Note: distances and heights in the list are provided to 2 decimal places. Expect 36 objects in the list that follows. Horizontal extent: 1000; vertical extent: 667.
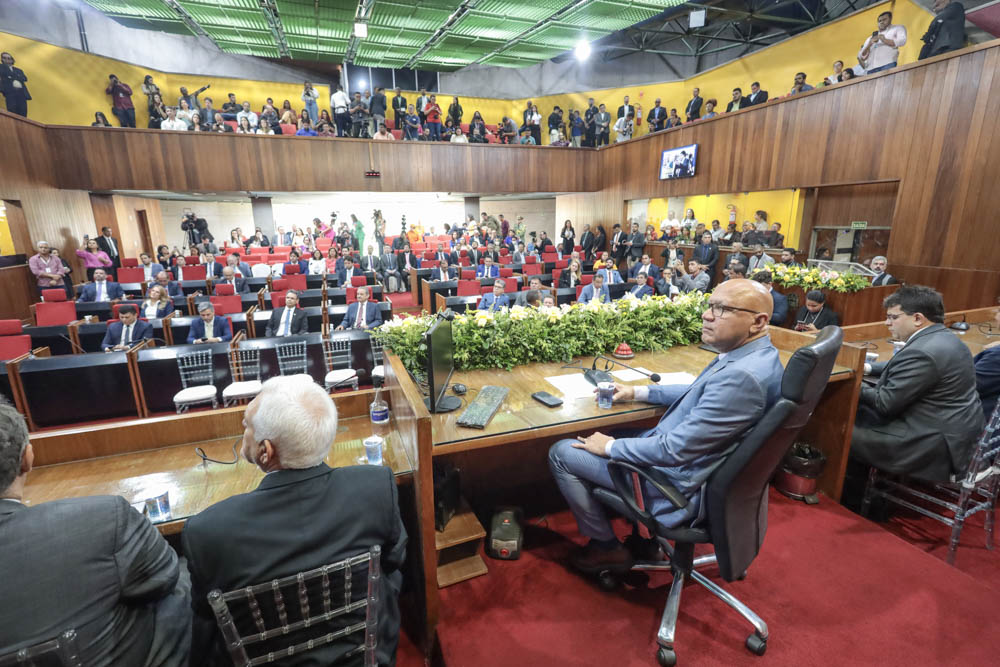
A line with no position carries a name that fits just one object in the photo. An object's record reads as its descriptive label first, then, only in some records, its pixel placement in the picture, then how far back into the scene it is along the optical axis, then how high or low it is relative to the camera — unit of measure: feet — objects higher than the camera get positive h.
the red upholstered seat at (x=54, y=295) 22.02 -3.01
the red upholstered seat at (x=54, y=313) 19.43 -3.40
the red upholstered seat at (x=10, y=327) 15.87 -3.23
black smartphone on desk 7.38 -2.72
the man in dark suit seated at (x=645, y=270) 27.17 -2.83
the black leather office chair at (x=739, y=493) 4.97 -3.19
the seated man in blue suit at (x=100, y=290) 23.67 -3.01
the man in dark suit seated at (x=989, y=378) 9.04 -2.98
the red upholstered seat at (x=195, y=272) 29.30 -2.66
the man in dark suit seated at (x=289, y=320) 18.02 -3.50
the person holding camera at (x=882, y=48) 22.04 +8.30
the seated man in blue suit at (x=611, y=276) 27.96 -3.04
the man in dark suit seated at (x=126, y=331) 16.69 -3.57
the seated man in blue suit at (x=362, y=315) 19.51 -3.59
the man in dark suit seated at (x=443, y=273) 29.07 -2.93
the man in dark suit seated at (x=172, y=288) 24.58 -3.08
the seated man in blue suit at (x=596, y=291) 23.24 -3.25
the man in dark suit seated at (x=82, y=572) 3.27 -2.50
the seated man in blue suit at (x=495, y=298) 20.72 -3.17
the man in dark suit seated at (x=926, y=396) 7.82 -2.93
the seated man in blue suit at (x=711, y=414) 5.49 -2.25
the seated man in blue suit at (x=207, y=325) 17.17 -3.64
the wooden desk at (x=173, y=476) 6.28 -3.50
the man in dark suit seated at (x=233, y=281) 26.15 -2.99
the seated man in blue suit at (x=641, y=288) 24.61 -3.28
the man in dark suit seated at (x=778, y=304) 17.44 -3.06
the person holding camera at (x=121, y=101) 33.71 +9.26
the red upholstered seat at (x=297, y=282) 27.43 -3.16
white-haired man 3.77 -2.39
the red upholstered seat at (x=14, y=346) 15.31 -3.73
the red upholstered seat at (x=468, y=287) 25.62 -3.30
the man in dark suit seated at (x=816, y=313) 16.49 -3.25
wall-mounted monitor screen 33.88 +4.55
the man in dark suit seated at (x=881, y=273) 20.29 -2.25
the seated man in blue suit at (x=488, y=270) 31.68 -2.92
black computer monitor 6.44 -2.07
